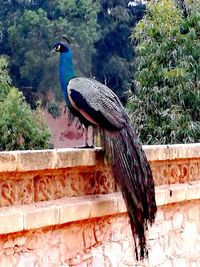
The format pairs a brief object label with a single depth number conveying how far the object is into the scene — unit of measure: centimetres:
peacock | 553
